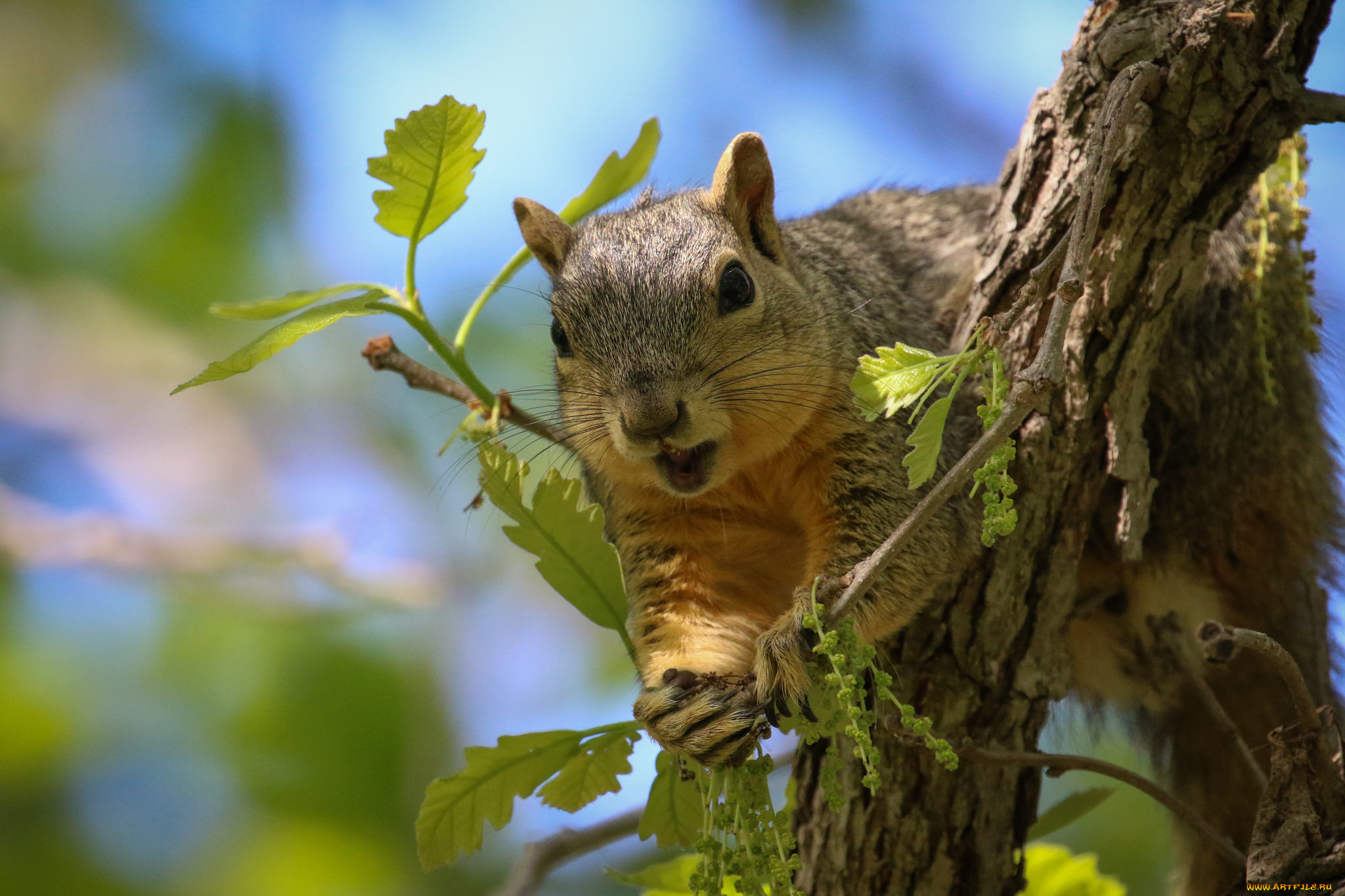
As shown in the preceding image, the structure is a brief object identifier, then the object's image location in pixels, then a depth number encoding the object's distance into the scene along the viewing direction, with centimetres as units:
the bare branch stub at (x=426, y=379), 588
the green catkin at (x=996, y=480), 354
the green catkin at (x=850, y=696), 360
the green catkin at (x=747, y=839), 395
